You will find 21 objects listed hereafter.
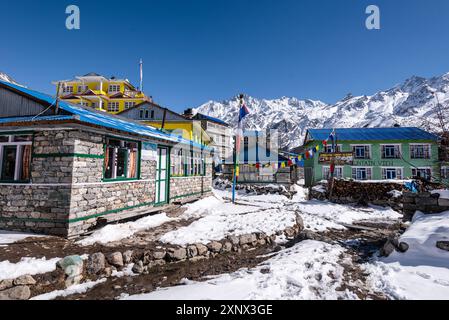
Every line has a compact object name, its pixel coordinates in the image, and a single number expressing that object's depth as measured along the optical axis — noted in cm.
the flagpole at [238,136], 1343
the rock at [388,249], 541
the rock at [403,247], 523
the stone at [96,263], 482
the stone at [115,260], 509
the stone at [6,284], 395
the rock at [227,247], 655
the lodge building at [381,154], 2727
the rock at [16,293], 370
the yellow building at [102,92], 3984
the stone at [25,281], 408
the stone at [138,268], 508
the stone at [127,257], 528
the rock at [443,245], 480
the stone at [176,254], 574
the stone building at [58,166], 653
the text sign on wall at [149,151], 962
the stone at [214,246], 637
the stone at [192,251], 598
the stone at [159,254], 557
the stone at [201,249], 616
